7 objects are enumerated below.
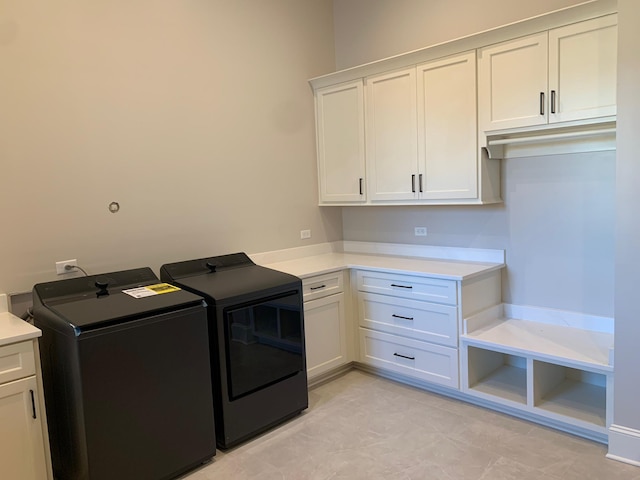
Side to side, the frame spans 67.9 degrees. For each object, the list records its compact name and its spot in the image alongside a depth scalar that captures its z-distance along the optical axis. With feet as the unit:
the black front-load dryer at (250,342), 8.75
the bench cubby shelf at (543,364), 8.68
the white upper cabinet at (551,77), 8.54
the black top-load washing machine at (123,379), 7.08
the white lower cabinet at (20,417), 6.70
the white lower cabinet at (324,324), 11.08
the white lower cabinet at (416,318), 10.29
